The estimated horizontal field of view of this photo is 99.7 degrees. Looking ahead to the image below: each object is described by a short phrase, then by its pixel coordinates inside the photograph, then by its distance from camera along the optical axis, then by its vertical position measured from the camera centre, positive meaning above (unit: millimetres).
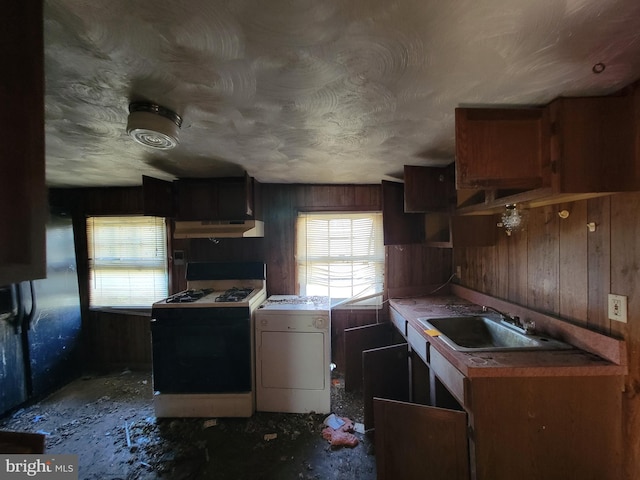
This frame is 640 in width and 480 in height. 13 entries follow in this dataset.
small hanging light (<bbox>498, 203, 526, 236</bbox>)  1692 +92
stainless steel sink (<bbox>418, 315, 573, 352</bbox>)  1689 -665
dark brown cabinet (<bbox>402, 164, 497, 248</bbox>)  2064 +245
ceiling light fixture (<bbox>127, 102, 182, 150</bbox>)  1179 +522
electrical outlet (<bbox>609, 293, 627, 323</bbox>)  1157 -338
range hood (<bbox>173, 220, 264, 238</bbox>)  2416 +86
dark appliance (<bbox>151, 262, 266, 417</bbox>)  2145 -961
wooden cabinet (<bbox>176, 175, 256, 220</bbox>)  2523 +381
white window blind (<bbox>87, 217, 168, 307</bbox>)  3033 -236
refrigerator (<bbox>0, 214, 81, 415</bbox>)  2260 -808
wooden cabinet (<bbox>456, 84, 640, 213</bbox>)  1097 +356
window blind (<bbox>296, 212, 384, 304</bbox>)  2906 -197
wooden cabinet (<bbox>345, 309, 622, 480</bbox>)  1170 -866
